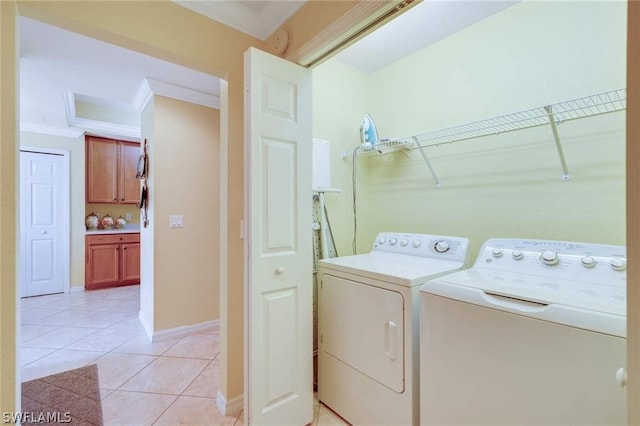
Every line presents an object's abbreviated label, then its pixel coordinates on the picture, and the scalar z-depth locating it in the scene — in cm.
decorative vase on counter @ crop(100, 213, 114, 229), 470
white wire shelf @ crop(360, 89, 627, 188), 138
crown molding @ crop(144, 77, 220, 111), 258
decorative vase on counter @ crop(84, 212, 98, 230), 452
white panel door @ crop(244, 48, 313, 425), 138
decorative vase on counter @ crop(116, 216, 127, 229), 488
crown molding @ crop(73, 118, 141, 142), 397
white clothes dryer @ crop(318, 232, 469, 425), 132
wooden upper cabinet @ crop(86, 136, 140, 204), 441
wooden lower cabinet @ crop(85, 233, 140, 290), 429
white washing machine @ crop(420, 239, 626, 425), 84
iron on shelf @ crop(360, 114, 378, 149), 224
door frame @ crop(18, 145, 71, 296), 416
